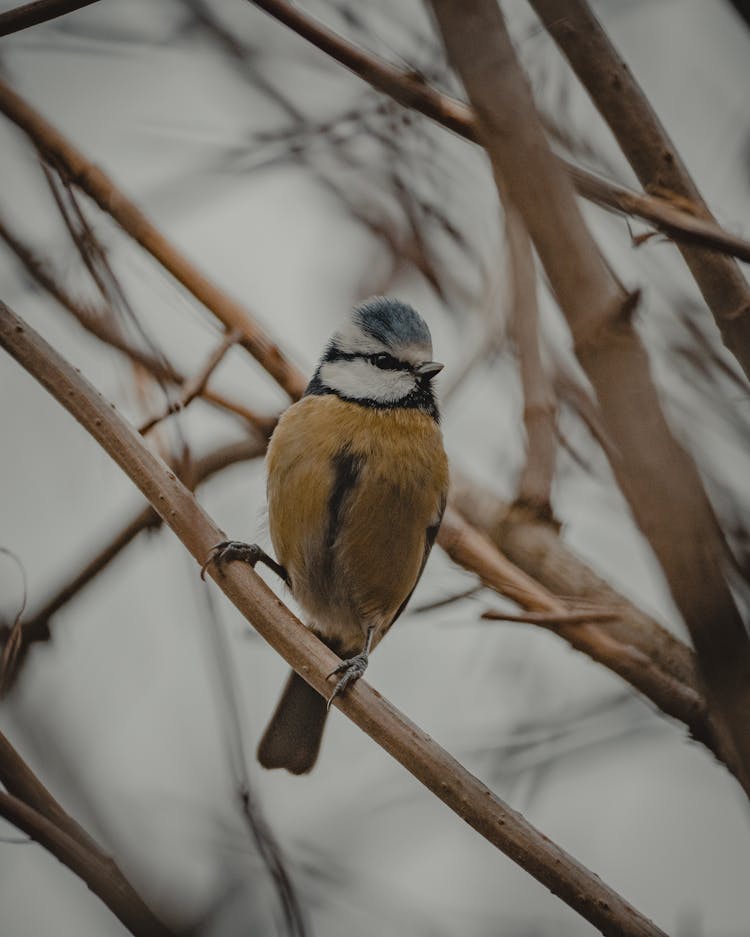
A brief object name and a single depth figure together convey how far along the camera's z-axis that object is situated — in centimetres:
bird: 270
